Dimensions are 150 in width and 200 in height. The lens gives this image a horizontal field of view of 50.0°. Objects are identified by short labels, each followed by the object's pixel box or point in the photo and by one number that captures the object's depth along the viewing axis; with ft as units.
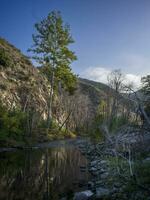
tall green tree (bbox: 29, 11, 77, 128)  65.63
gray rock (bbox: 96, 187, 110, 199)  14.26
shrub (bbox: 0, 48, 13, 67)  76.99
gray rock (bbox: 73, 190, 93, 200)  14.71
